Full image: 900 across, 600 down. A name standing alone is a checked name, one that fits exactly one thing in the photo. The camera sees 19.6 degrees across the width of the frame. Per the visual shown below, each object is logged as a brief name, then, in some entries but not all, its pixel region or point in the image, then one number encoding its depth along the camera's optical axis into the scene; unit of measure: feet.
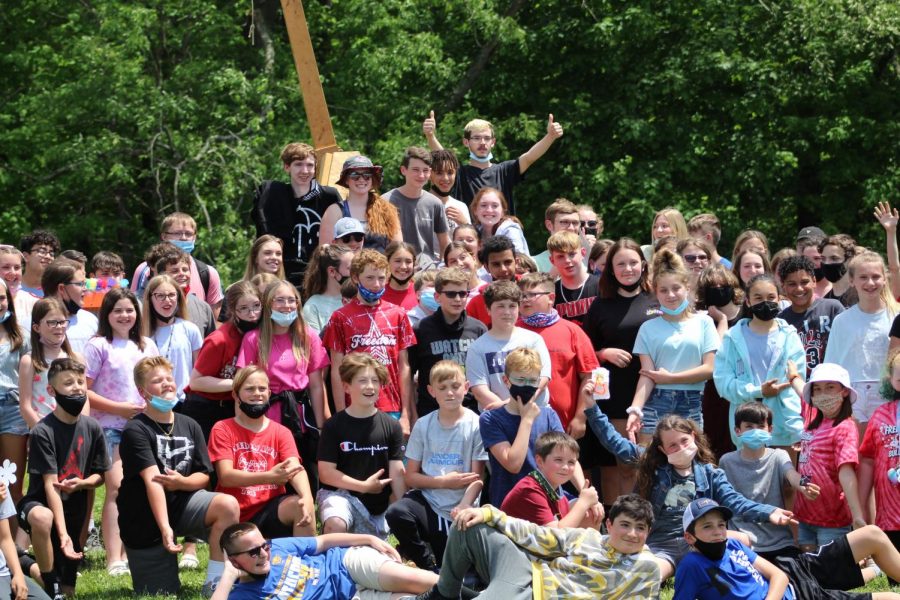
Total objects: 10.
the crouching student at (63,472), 51.90
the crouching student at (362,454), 55.02
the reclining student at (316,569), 47.66
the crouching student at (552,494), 50.14
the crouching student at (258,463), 53.78
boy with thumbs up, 77.28
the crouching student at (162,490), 53.14
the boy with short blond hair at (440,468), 53.88
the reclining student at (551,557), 46.20
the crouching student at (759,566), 46.62
